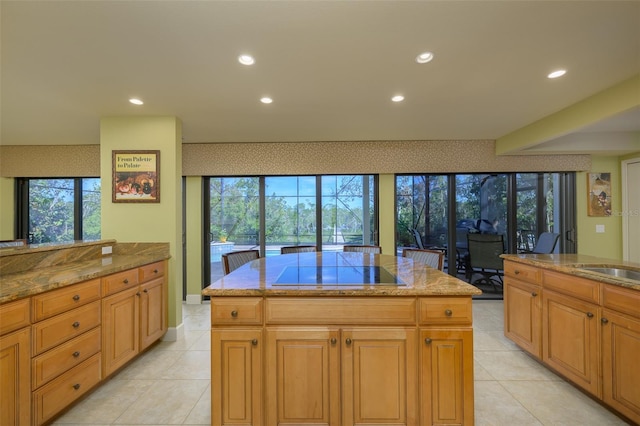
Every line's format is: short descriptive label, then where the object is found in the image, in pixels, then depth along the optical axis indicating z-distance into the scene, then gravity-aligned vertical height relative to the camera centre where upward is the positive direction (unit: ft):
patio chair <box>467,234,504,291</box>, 12.82 -1.98
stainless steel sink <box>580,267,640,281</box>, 6.40 -1.48
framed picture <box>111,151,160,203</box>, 9.37 +1.56
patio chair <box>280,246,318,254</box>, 10.28 -1.32
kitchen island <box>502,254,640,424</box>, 5.21 -2.54
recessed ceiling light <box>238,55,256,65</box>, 5.96 +3.67
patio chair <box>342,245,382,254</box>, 10.51 -1.35
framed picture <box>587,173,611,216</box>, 12.73 +1.10
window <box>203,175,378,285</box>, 13.63 +0.24
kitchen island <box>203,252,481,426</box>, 4.57 -2.46
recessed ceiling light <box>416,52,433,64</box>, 5.88 +3.65
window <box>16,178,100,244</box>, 13.69 +0.49
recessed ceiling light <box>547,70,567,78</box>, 6.59 +3.63
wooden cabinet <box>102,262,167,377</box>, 6.61 -2.74
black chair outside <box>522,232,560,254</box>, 11.86 -1.33
